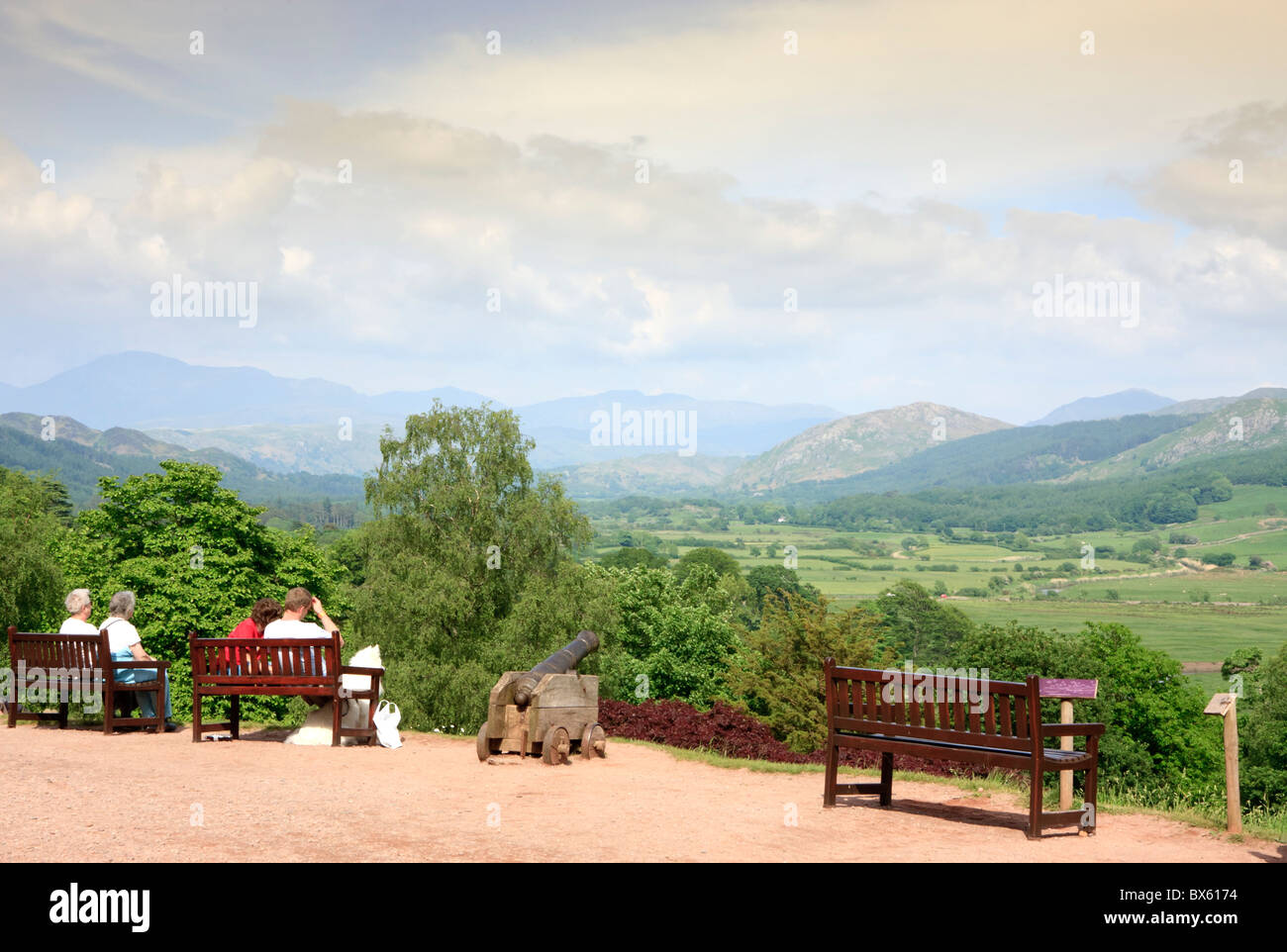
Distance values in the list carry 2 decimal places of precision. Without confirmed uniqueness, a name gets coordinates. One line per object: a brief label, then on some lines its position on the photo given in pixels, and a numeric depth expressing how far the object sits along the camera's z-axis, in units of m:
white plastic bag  12.27
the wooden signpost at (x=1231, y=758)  8.91
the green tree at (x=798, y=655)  22.50
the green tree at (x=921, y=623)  100.88
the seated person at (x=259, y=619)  12.66
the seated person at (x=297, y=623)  12.10
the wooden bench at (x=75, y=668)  12.29
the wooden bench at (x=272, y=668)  11.57
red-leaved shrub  14.23
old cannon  11.60
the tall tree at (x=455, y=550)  30.55
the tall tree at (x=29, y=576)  31.00
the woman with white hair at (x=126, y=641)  12.69
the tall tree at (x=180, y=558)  38.69
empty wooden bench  8.53
